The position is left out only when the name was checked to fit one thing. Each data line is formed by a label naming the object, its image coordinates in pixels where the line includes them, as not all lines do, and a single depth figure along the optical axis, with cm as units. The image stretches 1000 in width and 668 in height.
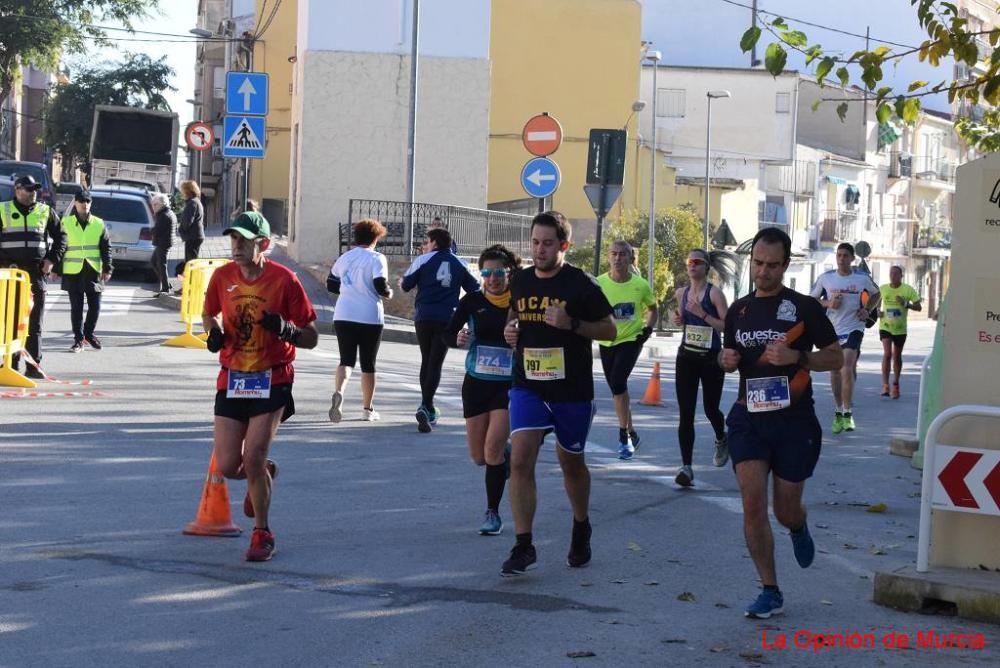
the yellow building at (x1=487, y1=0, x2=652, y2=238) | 4809
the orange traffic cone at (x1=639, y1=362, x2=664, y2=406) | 1792
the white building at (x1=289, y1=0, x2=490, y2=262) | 3378
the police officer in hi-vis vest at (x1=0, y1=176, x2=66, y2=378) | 1541
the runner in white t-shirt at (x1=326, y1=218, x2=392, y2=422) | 1380
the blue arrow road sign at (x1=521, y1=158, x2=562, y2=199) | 2030
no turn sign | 3278
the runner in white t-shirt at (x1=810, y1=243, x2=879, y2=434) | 1614
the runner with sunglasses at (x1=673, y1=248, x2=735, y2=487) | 1150
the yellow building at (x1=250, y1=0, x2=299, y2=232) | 5097
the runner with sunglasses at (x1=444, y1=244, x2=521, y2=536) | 909
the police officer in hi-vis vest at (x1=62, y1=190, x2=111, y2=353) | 1753
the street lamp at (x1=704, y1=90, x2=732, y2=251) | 4798
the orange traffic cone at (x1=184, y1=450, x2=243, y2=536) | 848
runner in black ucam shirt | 787
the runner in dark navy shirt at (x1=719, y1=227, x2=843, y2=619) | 711
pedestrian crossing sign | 2214
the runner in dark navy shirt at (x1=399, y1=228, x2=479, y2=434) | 1342
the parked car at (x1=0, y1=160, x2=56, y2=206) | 3858
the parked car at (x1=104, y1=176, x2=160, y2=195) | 4225
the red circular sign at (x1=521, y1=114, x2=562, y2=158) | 2042
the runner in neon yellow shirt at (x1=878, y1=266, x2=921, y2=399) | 2138
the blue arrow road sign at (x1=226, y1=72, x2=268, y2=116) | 2228
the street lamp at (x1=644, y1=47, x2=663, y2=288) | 3856
